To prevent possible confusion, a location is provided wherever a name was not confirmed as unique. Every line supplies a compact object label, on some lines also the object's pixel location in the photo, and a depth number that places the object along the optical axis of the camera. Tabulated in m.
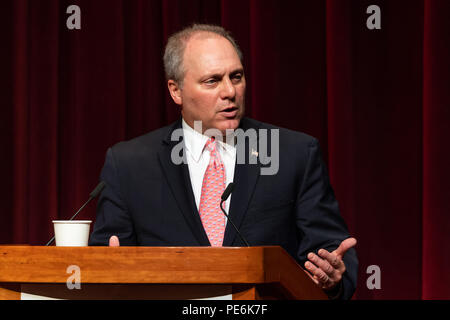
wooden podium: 7.54
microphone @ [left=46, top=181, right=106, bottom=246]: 7.83
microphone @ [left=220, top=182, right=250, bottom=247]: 7.74
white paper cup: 7.74
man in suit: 8.08
